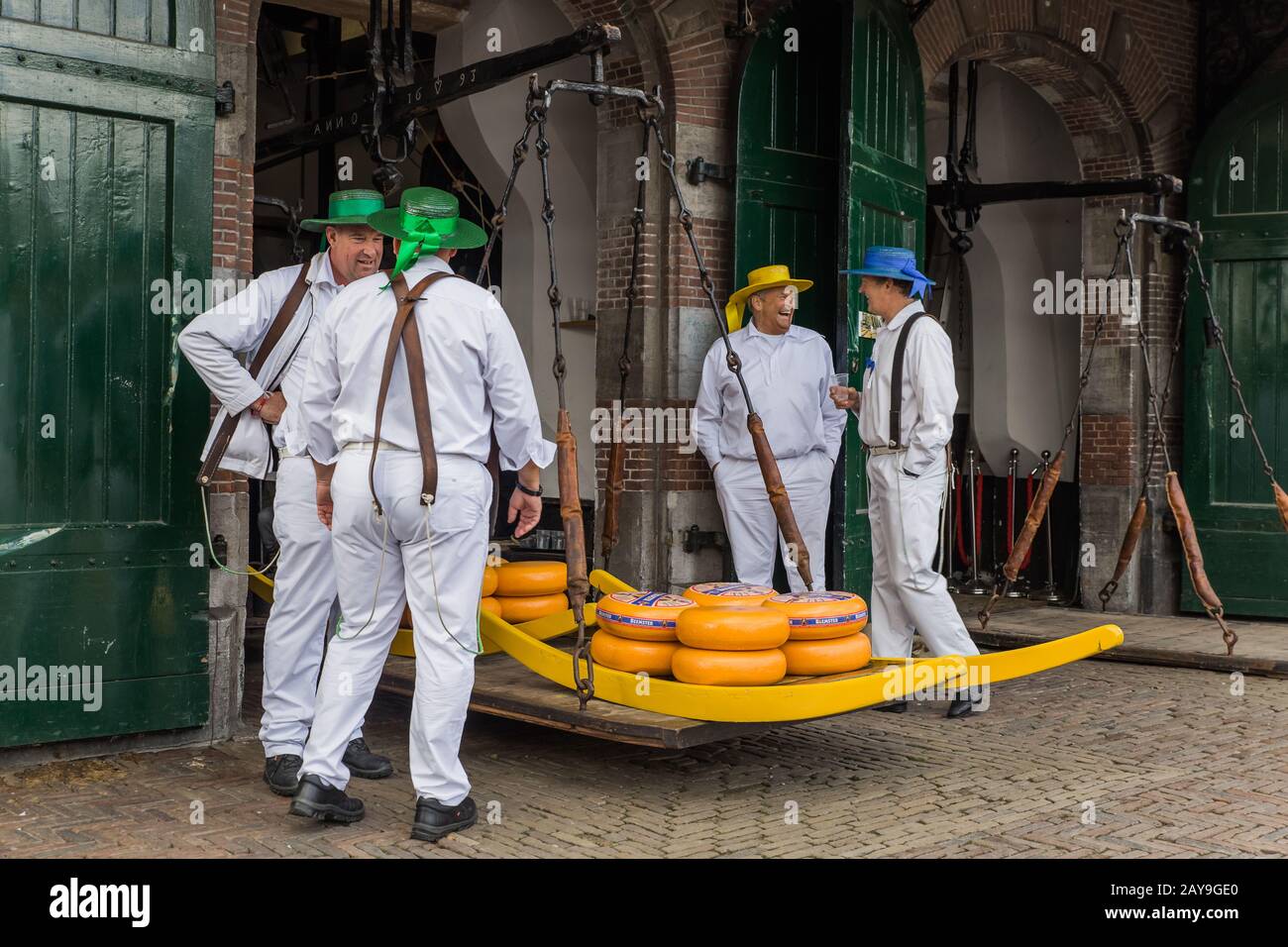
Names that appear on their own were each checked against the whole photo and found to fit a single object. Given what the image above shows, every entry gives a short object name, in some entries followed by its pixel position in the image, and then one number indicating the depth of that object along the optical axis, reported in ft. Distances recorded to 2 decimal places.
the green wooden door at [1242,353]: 33.99
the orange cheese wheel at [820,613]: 17.48
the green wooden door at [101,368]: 18.04
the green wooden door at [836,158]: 25.95
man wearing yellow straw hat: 24.62
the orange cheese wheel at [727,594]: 17.20
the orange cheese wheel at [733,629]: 16.67
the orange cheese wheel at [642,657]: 17.40
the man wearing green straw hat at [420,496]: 14.90
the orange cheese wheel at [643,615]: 17.35
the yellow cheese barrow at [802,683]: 16.29
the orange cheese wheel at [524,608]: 21.30
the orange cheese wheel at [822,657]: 17.47
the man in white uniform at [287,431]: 17.56
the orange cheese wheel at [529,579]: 21.29
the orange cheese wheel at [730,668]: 16.61
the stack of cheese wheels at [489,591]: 20.81
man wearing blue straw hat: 21.53
